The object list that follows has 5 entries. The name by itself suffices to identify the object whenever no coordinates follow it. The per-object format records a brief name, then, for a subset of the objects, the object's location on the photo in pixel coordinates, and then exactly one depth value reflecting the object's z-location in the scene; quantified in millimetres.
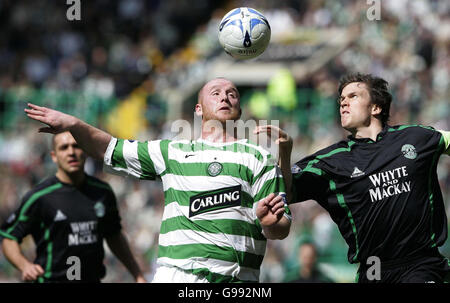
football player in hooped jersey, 10406
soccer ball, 12375
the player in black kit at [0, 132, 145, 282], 14570
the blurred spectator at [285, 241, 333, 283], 17766
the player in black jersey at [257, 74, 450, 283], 11500
